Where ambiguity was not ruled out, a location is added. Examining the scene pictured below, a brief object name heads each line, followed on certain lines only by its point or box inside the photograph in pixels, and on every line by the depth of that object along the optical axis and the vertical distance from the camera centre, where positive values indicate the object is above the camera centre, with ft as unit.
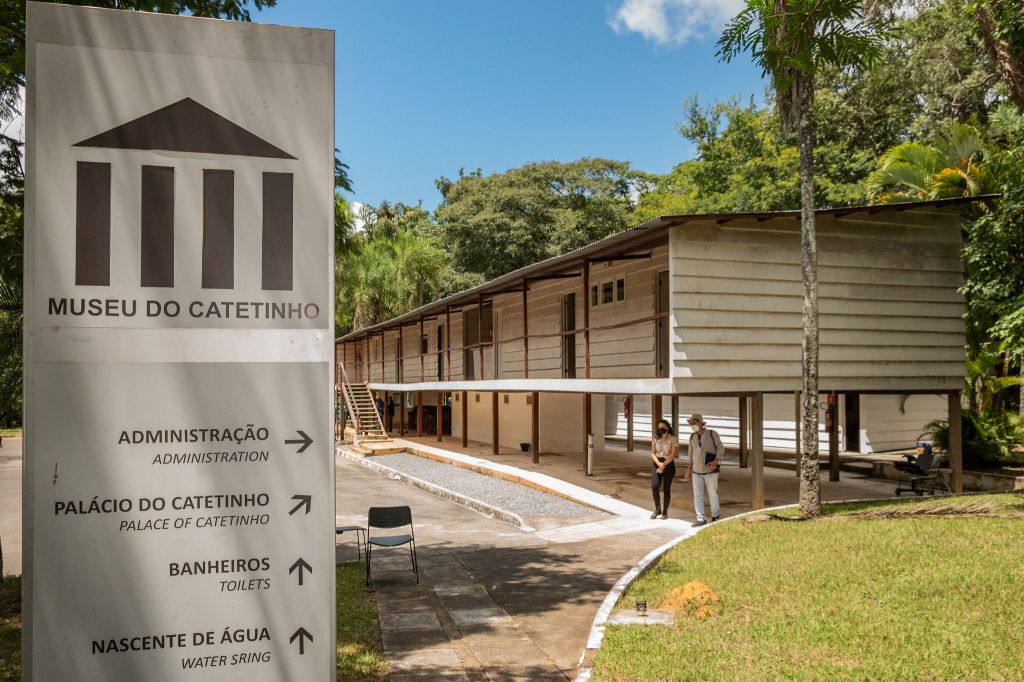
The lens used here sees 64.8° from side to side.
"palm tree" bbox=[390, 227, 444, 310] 151.23 +19.55
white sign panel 11.53 +0.29
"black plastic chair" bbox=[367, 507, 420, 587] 32.73 -6.27
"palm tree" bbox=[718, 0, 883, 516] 39.93 +15.95
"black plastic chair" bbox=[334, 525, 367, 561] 34.16 -8.78
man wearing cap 42.09 -4.96
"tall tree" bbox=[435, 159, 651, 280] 146.61 +28.41
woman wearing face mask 44.57 -5.22
